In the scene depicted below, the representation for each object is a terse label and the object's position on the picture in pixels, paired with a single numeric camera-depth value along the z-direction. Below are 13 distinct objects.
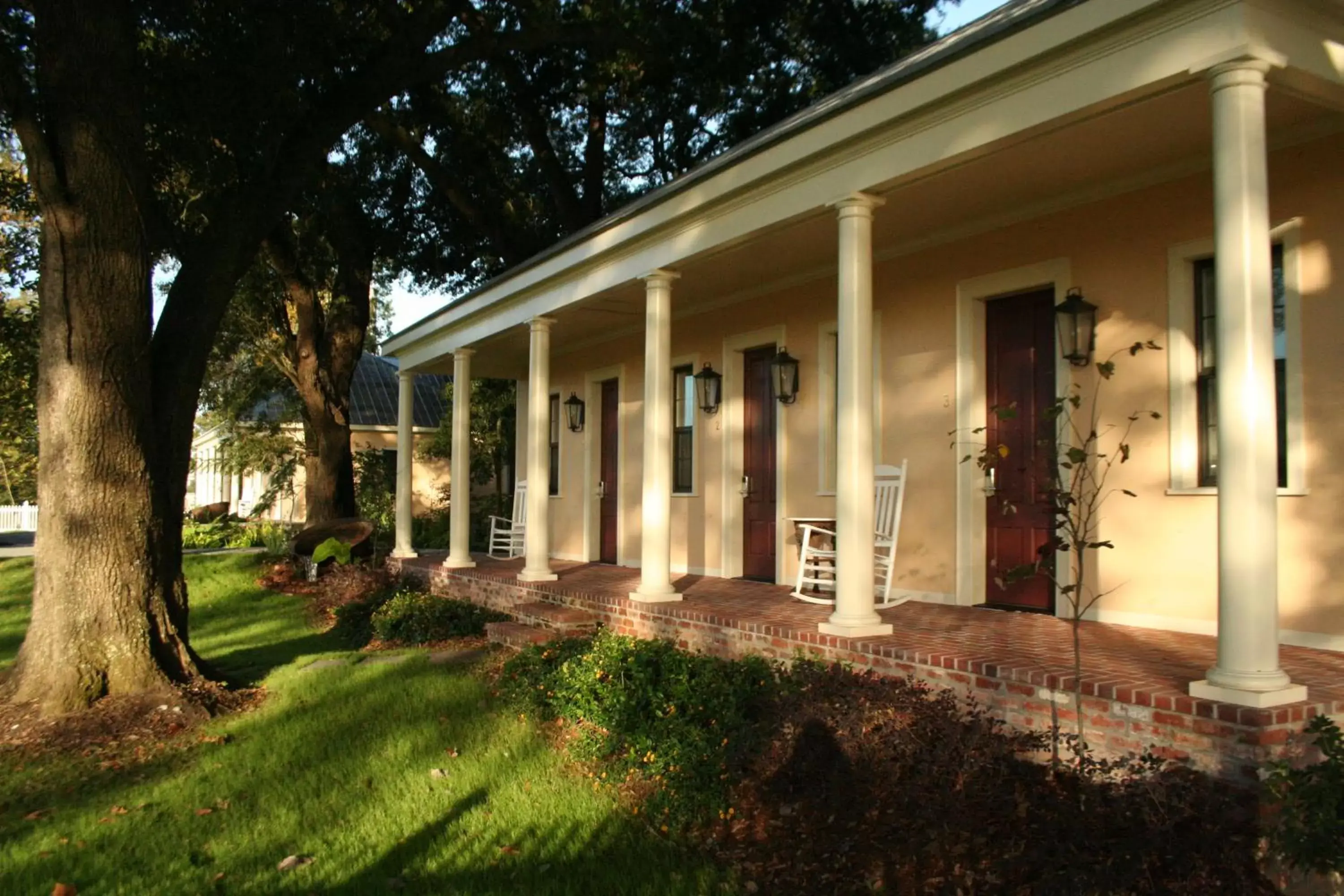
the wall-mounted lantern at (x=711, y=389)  9.81
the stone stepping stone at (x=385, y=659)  8.45
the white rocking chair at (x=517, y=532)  12.81
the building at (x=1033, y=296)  3.98
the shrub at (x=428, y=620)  9.80
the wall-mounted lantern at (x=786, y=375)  8.74
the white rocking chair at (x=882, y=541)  6.80
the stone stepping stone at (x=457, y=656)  8.41
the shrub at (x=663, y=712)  4.84
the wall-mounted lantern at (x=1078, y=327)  6.27
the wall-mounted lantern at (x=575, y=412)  12.56
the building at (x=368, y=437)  25.28
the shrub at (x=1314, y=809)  3.09
